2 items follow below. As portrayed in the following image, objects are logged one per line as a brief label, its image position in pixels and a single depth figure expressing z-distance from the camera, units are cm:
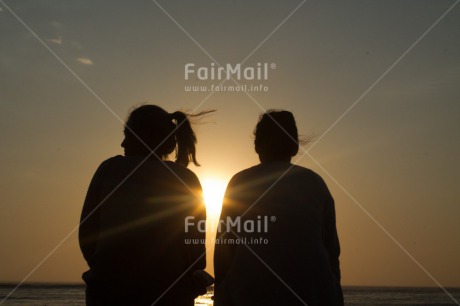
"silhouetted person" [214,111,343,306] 257
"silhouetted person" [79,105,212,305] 244
